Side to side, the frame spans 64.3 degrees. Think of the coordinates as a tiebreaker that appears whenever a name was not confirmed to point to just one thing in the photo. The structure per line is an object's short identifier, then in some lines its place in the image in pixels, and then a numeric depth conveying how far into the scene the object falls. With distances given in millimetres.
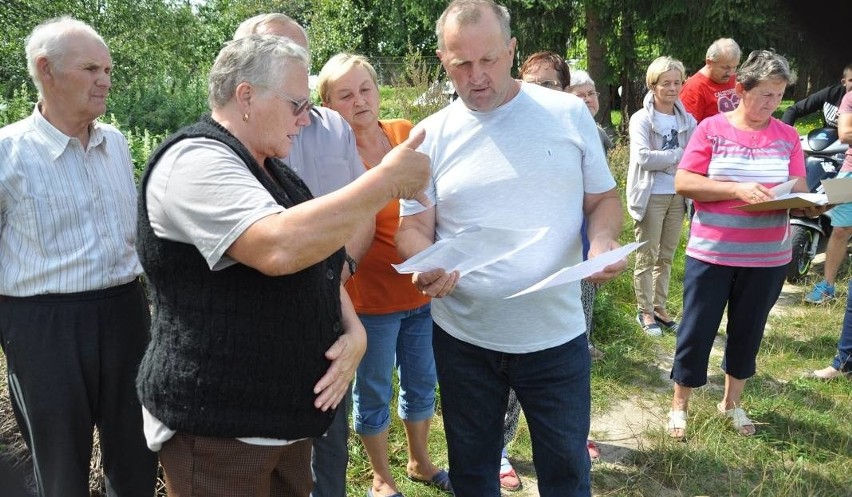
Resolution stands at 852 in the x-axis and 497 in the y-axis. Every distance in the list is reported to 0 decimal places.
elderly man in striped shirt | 2184
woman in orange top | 2664
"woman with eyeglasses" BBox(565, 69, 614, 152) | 3777
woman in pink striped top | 3057
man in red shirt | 5176
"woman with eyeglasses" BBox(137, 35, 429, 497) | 1399
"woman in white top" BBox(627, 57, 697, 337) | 4590
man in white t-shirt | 2105
